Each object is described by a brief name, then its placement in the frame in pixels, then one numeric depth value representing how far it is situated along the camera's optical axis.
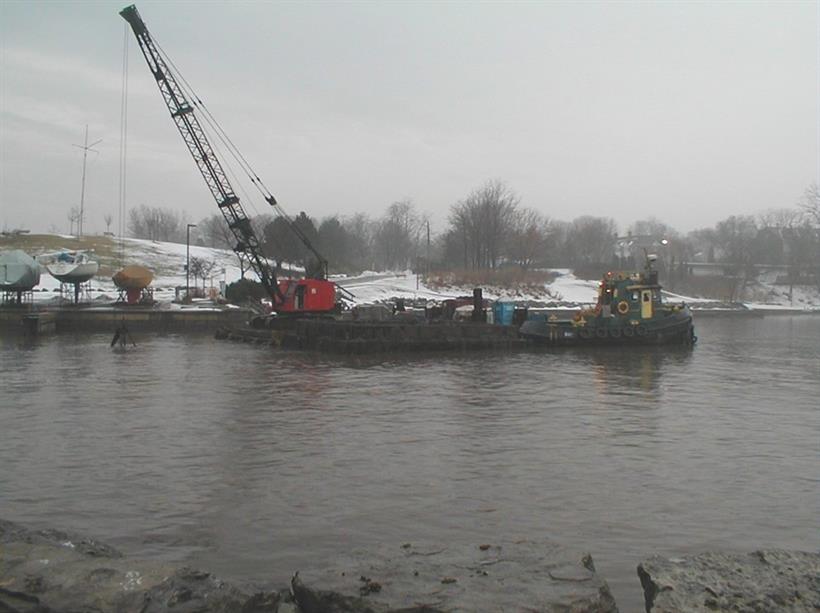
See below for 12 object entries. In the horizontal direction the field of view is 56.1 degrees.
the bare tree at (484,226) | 84.69
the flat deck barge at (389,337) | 31.25
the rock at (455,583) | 4.75
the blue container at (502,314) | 36.69
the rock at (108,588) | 4.67
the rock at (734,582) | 4.82
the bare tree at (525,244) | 86.06
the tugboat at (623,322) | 33.47
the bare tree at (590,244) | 112.26
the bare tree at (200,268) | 67.30
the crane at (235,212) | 37.66
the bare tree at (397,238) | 121.19
